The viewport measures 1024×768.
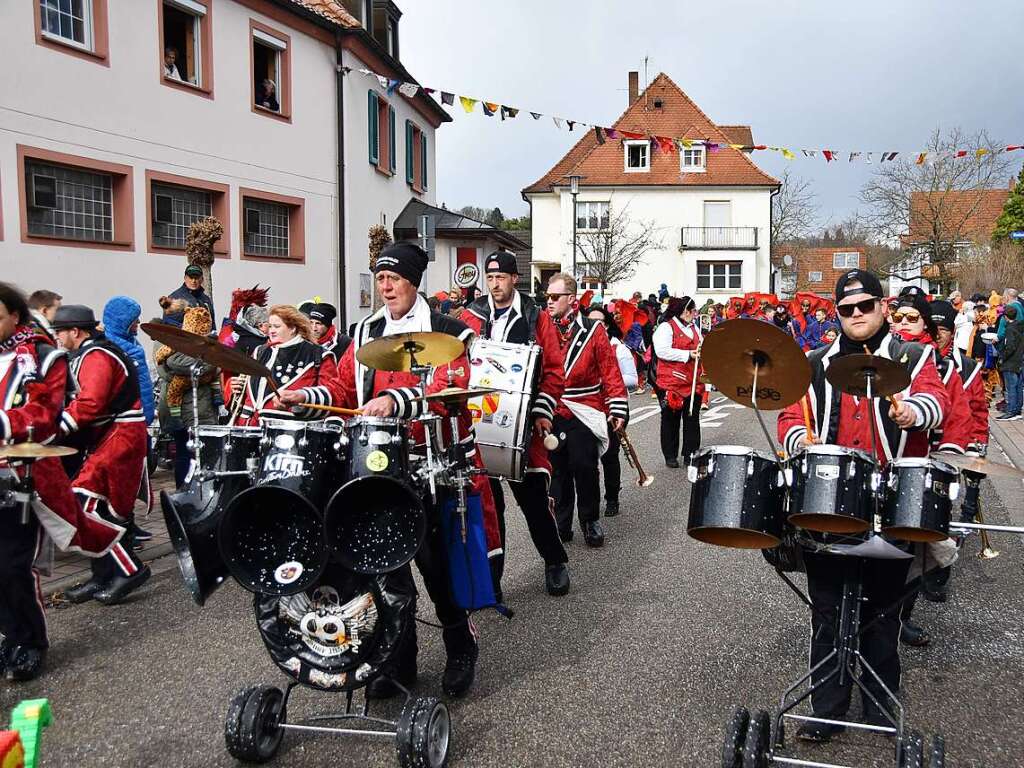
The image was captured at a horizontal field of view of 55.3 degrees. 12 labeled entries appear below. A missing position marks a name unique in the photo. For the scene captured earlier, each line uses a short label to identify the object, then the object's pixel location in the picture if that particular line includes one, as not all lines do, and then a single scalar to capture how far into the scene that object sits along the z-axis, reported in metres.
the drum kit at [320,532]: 3.39
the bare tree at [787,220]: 56.50
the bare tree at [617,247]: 45.62
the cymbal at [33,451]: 4.07
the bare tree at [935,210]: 41.59
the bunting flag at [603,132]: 15.27
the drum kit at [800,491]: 3.28
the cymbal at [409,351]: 3.52
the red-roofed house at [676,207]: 49.25
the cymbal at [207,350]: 3.44
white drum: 5.15
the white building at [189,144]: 12.96
